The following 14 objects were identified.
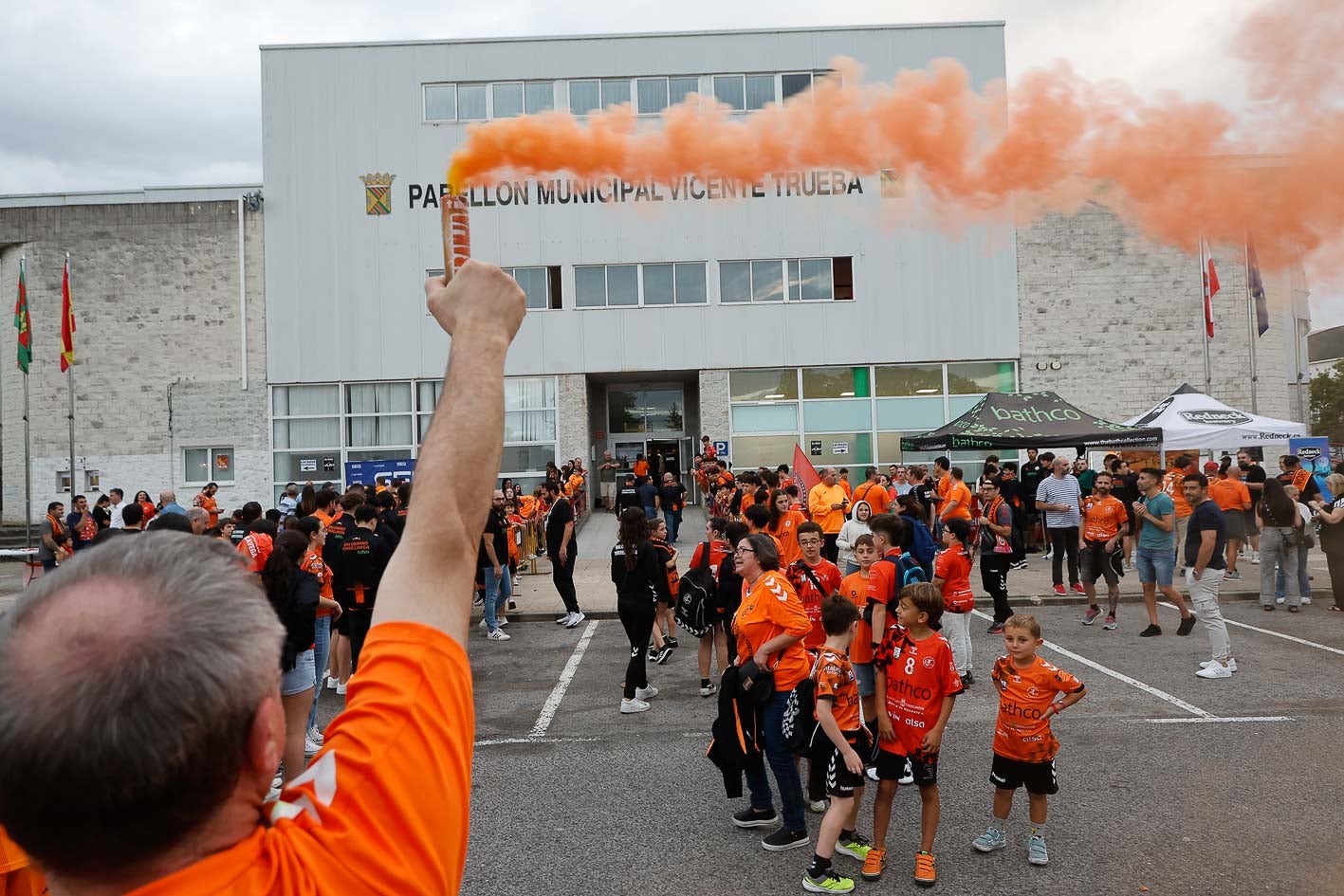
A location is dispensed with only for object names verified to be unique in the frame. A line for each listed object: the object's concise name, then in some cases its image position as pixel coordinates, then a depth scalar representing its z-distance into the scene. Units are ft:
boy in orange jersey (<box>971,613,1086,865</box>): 16.67
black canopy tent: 51.37
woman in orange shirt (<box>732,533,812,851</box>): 17.71
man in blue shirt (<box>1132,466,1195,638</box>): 34.88
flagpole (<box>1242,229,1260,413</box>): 67.88
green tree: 156.35
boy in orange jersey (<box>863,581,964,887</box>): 16.42
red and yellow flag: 73.56
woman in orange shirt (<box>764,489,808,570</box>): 33.94
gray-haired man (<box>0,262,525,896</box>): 3.34
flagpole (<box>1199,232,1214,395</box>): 67.28
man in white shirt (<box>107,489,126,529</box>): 57.36
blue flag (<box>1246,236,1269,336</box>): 52.83
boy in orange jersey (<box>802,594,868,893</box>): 15.79
